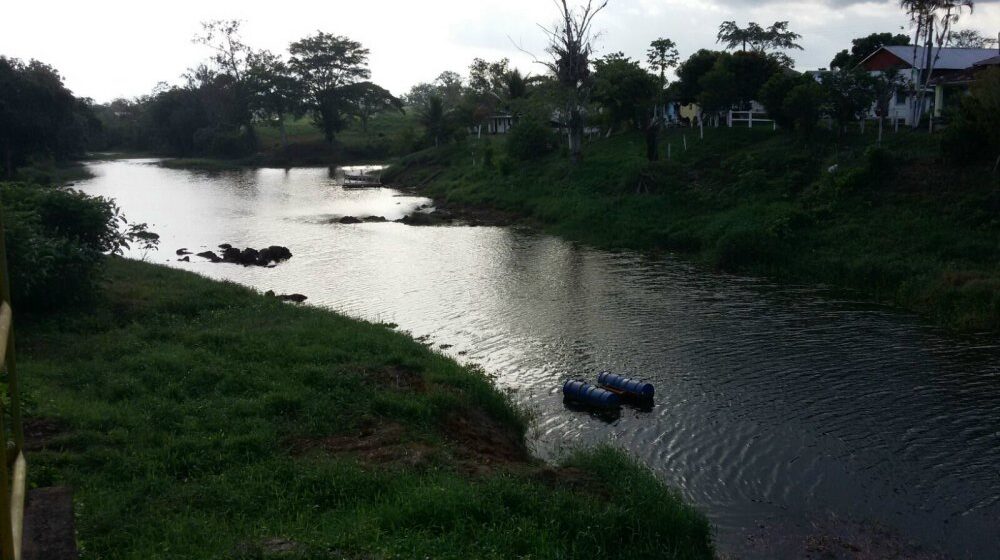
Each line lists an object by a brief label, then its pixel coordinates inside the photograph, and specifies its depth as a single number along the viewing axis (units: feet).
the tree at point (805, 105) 120.88
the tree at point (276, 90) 315.78
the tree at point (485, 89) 251.80
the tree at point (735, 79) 145.07
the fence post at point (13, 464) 9.04
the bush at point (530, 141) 166.91
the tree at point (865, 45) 175.24
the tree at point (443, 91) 388.78
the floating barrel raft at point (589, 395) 49.03
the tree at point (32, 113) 171.94
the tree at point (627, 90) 151.02
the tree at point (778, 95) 130.21
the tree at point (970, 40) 280.31
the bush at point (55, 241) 51.42
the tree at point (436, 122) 236.02
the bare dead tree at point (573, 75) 153.17
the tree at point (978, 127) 89.86
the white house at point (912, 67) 138.21
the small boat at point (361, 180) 222.28
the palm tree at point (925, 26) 121.49
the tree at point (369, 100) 326.44
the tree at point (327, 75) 318.04
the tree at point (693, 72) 159.53
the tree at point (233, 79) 332.60
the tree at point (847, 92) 118.83
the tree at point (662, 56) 161.58
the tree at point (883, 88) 118.93
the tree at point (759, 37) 216.13
